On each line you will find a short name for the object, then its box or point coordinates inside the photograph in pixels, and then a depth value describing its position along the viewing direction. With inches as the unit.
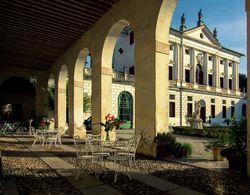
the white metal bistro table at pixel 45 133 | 401.0
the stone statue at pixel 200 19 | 1343.3
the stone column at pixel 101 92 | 442.0
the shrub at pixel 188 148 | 299.8
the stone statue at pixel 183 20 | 1251.8
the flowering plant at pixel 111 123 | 312.7
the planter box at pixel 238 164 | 210.3
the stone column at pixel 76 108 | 569.0
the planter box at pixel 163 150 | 285.2
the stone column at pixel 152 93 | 300.2
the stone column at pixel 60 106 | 693.3
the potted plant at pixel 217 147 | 279.7
